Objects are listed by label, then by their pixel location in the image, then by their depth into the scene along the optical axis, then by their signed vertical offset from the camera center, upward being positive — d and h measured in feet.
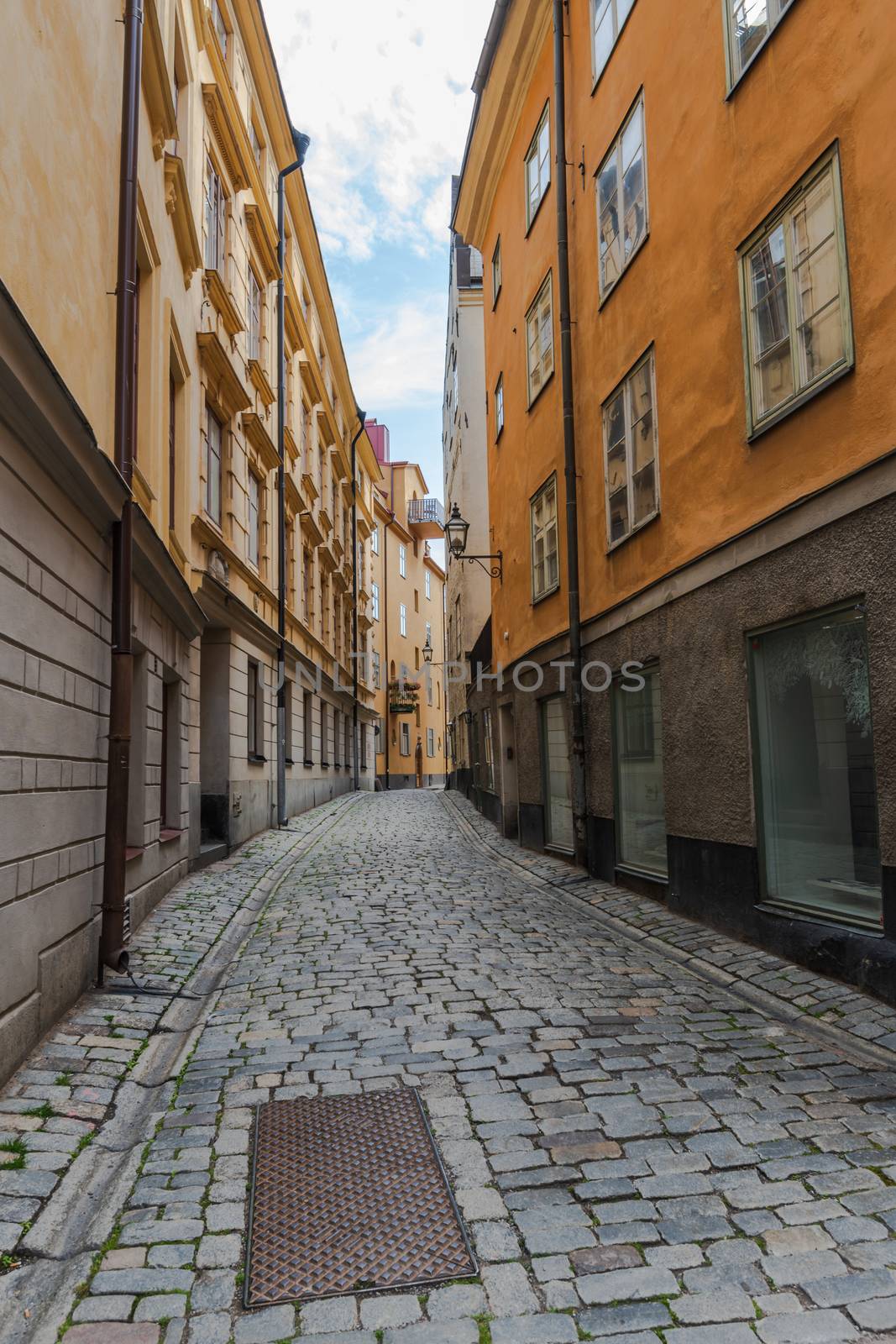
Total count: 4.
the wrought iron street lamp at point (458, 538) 55.36 +13.79
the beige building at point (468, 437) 86.02 +30.08
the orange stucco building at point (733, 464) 19.16 +7.85
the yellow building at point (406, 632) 144.87 +23.93
